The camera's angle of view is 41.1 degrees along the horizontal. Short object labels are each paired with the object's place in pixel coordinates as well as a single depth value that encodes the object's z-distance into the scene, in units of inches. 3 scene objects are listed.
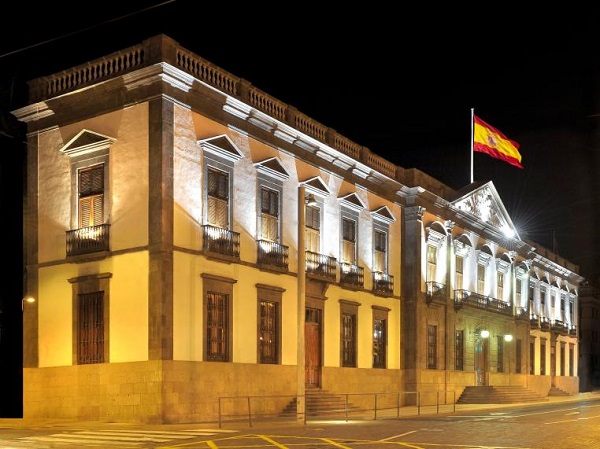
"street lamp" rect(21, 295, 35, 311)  1017.5
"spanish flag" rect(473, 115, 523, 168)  1630.2
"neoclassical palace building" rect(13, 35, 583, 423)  912.3
